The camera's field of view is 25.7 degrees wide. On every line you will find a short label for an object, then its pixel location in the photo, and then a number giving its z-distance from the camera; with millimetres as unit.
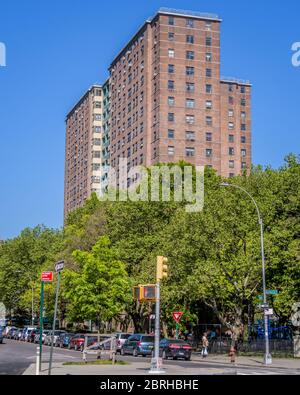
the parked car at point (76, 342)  55216
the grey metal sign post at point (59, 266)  20984
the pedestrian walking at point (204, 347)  48125
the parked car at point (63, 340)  60531
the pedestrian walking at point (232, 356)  39875
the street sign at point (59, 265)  20984
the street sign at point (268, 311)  39938
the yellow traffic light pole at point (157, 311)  26109
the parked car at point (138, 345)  49594
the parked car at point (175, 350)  44594
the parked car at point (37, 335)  65725
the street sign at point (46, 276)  20922
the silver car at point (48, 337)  63750
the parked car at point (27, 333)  73744
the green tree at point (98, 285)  42938
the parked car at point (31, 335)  71431
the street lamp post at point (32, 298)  89938
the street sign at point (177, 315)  49594
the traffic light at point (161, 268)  26062
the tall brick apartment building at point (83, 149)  139750
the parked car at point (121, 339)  56156
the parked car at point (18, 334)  78188
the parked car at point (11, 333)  82550
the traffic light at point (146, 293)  26797
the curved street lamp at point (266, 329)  39166
